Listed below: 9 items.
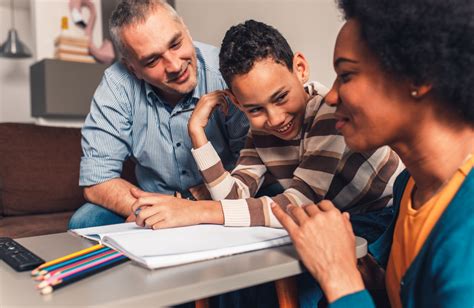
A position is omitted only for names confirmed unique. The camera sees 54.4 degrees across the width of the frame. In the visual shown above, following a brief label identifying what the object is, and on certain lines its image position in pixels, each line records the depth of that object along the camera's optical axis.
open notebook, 0.67
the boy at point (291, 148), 1.02
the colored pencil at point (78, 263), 0.62
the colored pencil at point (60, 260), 0.65
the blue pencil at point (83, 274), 0.59
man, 1.44
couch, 2.05
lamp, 3.83
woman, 0.62
